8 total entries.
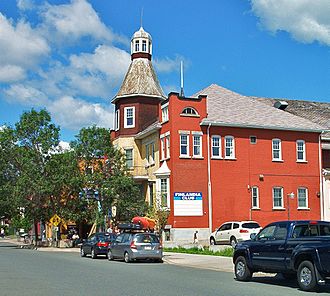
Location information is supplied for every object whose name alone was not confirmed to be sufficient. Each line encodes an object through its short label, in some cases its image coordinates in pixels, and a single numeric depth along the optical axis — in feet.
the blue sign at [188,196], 138.72
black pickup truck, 46.24
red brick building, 140.26
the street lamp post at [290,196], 148.69
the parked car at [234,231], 113.91
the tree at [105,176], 145.28
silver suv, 87.56
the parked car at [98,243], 100.89
